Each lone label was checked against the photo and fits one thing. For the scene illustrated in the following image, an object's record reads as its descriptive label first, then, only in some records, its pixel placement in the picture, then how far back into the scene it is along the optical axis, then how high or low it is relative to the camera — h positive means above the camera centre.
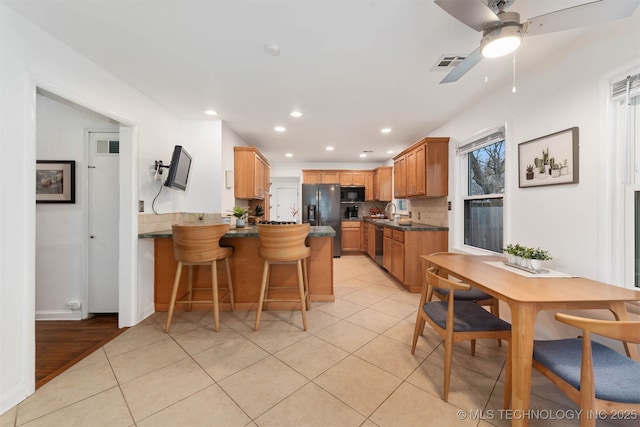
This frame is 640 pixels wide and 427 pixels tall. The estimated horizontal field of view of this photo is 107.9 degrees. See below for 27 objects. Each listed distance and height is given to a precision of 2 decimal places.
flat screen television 2.60 +0.49
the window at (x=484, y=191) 2.66 +0.26
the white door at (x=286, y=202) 7.00 +0.28
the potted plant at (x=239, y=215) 3.01 -0.05
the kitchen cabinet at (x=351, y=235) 5.99 -0.61
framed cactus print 1.82 +0.44
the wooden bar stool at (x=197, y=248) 2.23 -0.35
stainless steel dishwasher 4.56 -0.62
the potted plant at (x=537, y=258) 1.70 -0.35
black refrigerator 5.72 +0.18
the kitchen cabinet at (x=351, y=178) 6.25 +0.90
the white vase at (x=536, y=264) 1.69 -0.39
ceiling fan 1.17 +1.03
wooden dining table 1.18 -0.47
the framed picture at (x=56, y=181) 2.47 +0.33
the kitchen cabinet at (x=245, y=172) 3.94 +0.68
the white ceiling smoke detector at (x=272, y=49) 1.78 +1.27
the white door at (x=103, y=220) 2.58 -0.09
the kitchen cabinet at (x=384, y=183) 5.82 +0.72
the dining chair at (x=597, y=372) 0.92 -0.75
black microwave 6.25 +0.47
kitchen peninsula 2.75 -0.74
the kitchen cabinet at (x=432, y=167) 3.46 +0.66
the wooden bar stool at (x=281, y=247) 2.26 -0.35
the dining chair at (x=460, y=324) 1.46 -0.76
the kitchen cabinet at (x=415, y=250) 3.38 -0.58
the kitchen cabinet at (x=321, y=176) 6.21 +0.95
